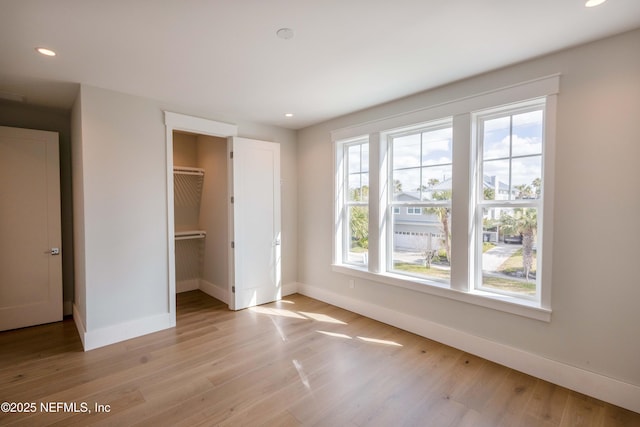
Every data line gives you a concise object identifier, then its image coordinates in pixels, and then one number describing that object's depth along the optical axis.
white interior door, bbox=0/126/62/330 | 3.41
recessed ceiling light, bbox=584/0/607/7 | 1.75
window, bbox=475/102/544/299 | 2.58
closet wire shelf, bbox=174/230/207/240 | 4.60
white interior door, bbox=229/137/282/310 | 4.05
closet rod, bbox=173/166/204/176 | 4.53
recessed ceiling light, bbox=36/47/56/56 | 2.24
